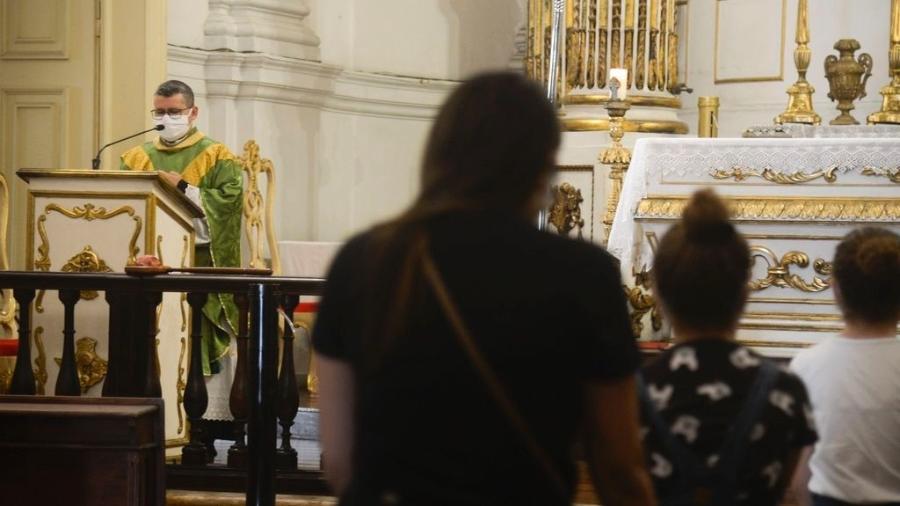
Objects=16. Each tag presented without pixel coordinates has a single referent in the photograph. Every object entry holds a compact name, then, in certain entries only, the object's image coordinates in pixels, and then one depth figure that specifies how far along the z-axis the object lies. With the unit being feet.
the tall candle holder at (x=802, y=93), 53.30
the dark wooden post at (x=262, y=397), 29.57
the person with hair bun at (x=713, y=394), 14.09
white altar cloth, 46.32
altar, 45.72
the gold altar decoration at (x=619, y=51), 59.79
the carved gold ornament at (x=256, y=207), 46.62
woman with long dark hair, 11.91
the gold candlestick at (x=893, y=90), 52.09
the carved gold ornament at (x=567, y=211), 59.47
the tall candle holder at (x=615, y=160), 51.68
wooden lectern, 35.00
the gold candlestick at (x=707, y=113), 56.18
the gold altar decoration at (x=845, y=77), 51.68
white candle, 49.91
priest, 42.68
